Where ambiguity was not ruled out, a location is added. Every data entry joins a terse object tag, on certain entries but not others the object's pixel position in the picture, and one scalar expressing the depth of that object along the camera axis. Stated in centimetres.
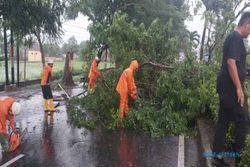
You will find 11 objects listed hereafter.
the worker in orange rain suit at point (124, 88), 941
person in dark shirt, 470
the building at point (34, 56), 7464
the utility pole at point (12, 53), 2000
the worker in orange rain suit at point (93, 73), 1248
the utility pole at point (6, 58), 1962
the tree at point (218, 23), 1183
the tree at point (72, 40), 8818
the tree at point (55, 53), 6674
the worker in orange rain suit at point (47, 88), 1094
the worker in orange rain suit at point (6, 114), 662
